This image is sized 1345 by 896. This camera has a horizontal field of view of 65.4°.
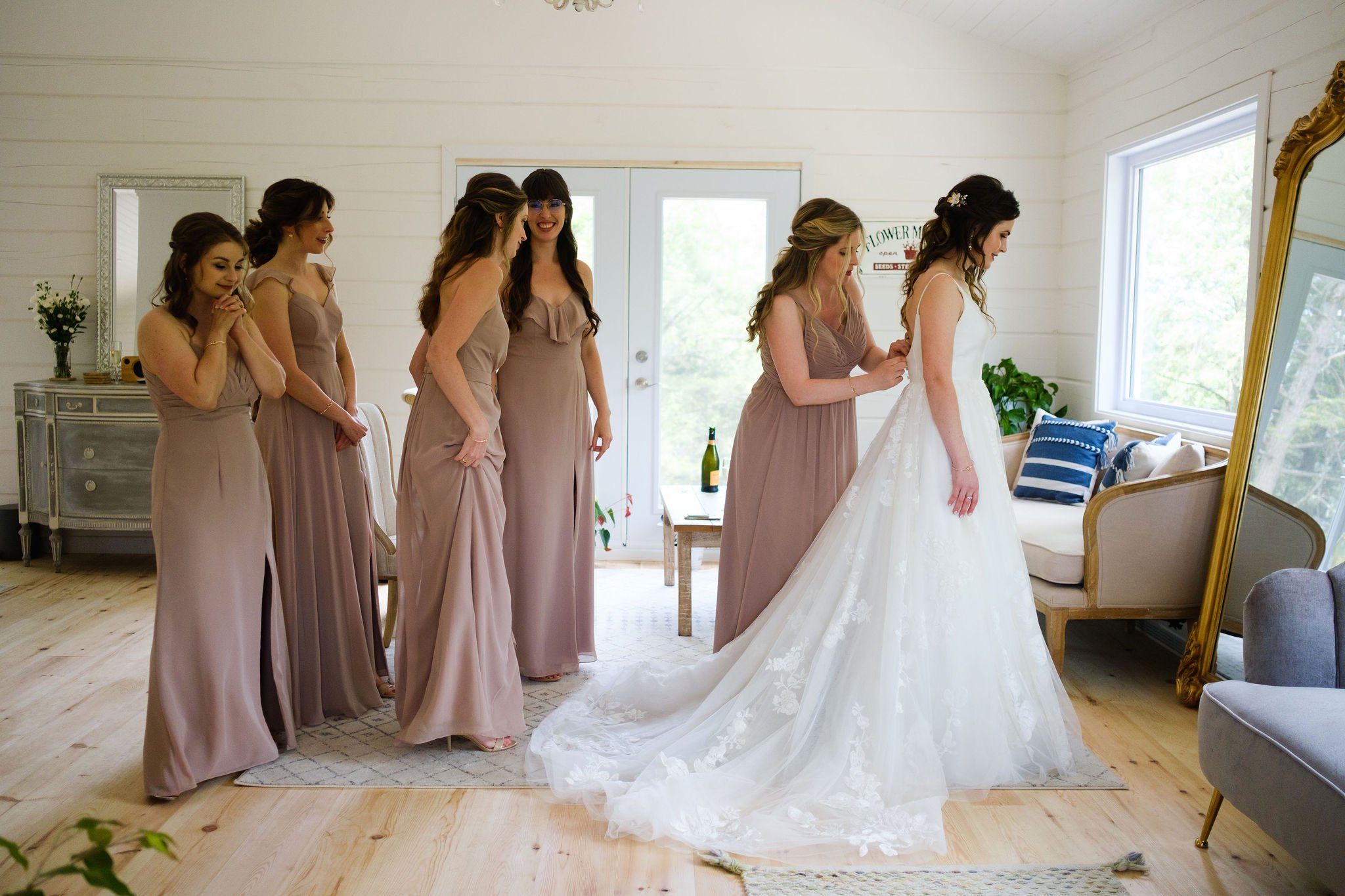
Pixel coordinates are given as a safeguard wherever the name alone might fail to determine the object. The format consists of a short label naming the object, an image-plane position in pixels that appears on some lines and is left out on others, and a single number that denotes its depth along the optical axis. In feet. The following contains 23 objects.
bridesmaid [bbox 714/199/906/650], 10.27
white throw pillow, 12.76
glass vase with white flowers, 17.69
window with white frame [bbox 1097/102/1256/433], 13.98
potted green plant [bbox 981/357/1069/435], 17.79
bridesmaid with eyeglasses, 11.76
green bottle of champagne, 16.69
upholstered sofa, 12.00
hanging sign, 18.49
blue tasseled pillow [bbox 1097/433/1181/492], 13.60
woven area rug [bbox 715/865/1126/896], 7.55
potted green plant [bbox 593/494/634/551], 17.92
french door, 18.43
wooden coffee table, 14.06
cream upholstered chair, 13.08
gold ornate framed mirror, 10.03
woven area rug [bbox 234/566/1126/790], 9.45
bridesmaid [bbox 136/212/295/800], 8.87
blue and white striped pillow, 15.34
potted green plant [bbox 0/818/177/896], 2.95
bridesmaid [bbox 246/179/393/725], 10.38
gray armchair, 6.60
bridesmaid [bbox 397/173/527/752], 9.73
